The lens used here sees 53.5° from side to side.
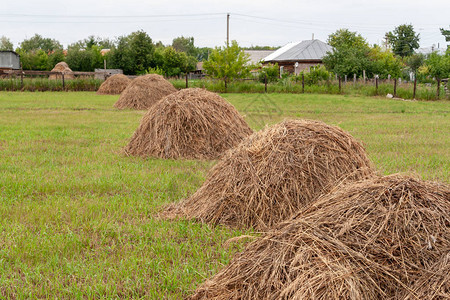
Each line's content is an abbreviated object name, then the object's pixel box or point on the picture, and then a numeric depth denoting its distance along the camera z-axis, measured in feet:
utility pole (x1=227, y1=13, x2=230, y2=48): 211.61
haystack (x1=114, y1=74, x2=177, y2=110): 77.56
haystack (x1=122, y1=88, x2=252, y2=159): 32.89
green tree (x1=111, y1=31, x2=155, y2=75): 204.85
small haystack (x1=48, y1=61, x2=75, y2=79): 199.93
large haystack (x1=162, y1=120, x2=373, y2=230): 18.35
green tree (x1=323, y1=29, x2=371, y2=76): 148.36
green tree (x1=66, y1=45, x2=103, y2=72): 223.30
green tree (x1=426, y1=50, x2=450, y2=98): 122.21
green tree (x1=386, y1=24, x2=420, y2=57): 303.27
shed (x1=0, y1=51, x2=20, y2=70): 223.92
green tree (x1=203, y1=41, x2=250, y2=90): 122.45
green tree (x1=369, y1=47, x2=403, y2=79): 148.87
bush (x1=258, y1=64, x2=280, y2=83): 137.34
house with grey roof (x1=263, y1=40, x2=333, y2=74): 219.41
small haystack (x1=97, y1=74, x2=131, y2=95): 114.01
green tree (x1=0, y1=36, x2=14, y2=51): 335.67
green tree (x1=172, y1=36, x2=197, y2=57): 414.70
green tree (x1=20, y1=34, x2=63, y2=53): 308.15
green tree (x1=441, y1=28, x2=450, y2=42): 219.71
